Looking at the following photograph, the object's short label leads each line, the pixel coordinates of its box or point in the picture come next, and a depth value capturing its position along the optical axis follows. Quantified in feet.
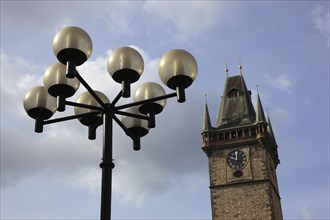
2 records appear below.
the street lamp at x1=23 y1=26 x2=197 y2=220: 26.53
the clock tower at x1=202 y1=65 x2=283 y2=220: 143.95
